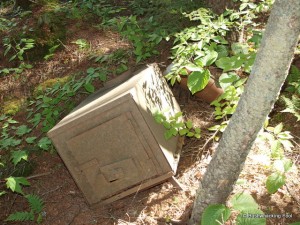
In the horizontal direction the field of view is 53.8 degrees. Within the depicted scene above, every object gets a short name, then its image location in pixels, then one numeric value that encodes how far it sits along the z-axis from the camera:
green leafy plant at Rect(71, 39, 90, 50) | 4.85
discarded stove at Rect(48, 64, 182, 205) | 2.50
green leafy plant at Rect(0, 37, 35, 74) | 4.90
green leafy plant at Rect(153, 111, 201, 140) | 2.66
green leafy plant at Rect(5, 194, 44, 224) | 2.99
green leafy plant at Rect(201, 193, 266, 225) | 1.92
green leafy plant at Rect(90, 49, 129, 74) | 4.30
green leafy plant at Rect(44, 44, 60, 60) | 4.91
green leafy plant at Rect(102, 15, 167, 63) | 3.98
